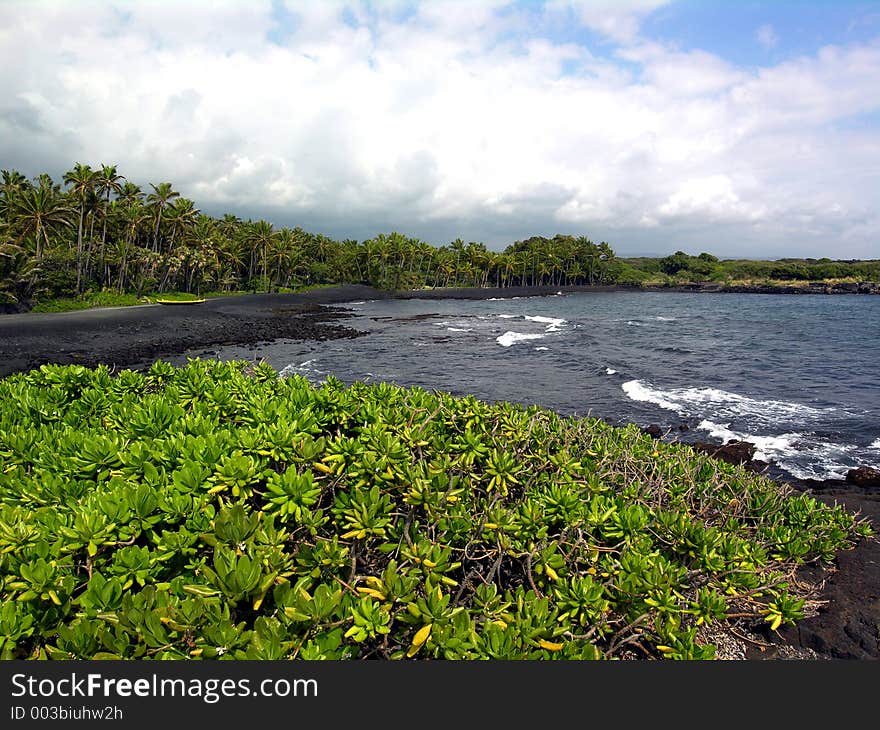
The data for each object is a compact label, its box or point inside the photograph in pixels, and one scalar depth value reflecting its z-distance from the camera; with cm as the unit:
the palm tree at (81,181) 4144
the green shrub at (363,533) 240
